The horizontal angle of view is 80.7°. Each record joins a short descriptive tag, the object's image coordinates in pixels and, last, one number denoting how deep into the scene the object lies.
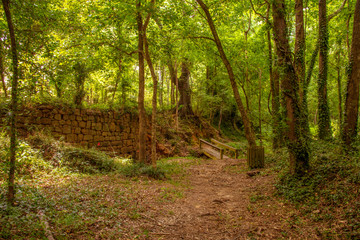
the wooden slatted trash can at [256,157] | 7.66
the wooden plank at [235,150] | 10.77
